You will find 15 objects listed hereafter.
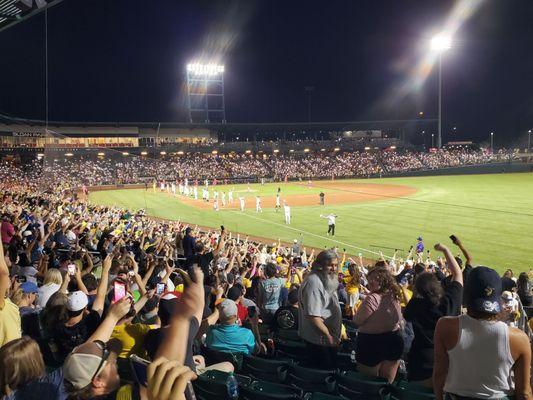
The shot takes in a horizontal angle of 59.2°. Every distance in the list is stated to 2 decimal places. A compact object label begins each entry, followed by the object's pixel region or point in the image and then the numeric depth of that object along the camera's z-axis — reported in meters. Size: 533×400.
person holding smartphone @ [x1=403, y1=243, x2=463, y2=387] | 4.25
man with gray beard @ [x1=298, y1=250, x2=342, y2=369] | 4.83
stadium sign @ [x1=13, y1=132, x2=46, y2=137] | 60.56
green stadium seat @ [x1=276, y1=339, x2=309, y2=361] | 5.45
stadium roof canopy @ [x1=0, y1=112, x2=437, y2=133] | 75.94
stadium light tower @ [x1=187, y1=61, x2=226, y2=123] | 82.06
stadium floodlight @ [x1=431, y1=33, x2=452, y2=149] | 56.19
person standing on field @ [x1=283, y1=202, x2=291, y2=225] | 27.49
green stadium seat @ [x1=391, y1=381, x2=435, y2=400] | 3.71
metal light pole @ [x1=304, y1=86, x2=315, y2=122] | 108.16
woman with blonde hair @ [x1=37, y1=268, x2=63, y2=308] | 6.44
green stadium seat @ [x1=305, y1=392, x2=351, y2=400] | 3.72
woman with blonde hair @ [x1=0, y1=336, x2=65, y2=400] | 2.84
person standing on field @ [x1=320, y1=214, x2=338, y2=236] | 23.64
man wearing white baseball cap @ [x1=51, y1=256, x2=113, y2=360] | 4.41
